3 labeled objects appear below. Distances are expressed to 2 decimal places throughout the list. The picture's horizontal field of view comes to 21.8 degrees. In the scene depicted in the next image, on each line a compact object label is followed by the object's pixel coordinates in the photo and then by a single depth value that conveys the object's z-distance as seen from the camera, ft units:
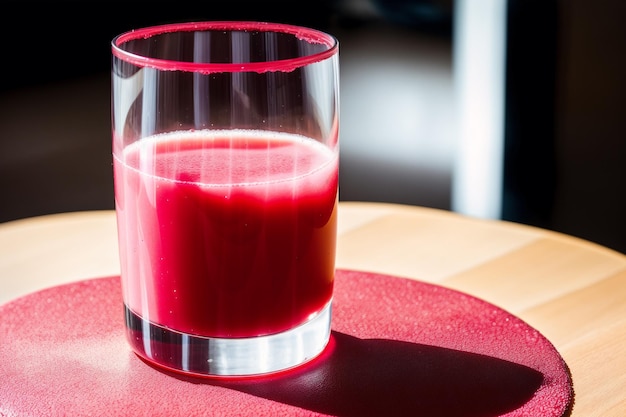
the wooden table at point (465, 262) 1.91
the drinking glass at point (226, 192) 1.69
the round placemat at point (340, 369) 1.66
